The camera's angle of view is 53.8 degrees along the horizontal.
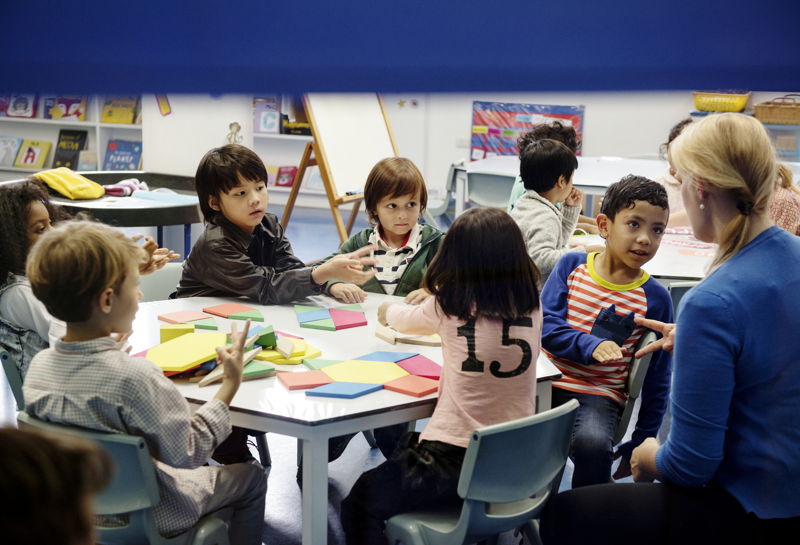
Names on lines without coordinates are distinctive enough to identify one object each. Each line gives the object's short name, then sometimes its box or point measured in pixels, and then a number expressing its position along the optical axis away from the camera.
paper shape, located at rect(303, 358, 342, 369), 1.74
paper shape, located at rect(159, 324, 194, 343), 1.85
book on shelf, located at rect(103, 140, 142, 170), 7.89
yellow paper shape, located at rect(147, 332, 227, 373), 1.64
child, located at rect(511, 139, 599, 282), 2.62
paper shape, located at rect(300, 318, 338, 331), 2.02
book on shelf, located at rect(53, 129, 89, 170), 8.06
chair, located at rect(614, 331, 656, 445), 1.96
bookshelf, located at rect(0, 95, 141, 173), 7.95
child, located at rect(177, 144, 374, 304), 2.21
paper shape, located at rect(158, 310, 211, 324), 2.00
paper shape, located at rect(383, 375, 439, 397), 1.62
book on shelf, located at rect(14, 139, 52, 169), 8.15
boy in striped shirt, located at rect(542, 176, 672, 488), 1.97
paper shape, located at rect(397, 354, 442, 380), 1.72
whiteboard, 4.76
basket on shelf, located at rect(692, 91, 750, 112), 5.50
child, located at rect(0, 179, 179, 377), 1.89
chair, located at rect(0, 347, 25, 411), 1.83
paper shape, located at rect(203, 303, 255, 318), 2.08
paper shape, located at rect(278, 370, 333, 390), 1.62
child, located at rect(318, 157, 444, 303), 2.40
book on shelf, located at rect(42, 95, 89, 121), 7.85
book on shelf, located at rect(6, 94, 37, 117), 7.95
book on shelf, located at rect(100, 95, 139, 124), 7.57
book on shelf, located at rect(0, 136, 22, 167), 8.21
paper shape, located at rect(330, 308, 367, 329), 2.04
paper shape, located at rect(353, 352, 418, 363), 1.79
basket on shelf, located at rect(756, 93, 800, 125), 5.61
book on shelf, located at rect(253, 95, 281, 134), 7.87
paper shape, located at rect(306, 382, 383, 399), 1.58
